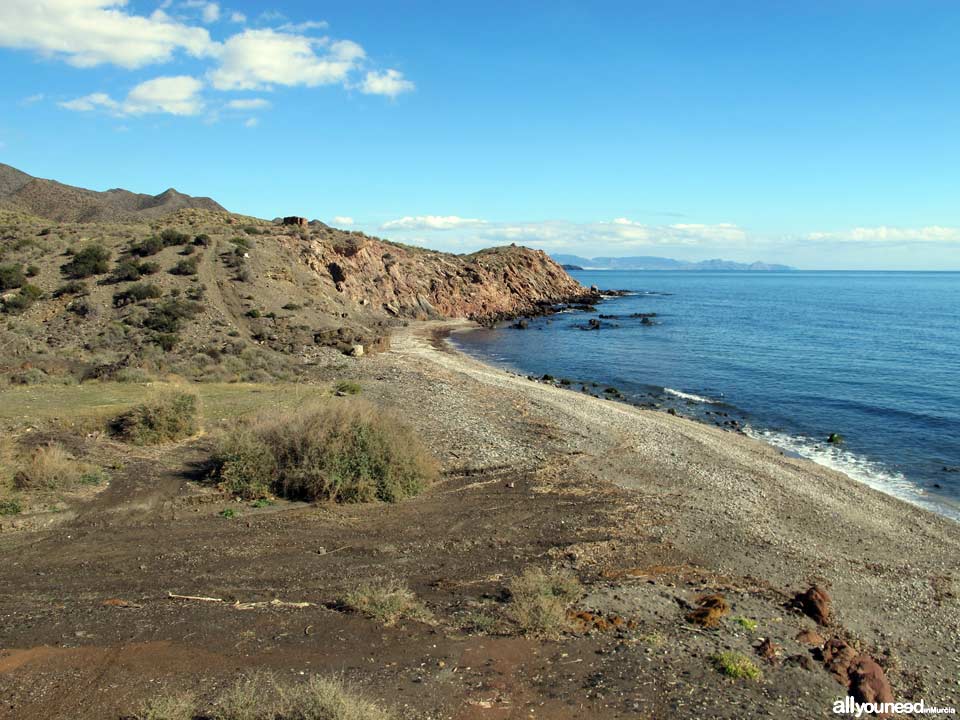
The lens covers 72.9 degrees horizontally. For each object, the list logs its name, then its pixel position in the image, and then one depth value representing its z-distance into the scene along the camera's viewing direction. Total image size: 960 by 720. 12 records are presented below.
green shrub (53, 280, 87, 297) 34.47
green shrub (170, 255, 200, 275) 38.84
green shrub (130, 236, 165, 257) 40.50
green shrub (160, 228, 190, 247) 43.28
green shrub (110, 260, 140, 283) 36.56
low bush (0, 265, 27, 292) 34.25
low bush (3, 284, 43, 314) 32.44
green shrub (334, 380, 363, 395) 23.48
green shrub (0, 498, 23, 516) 12.66
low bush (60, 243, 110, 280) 36.47
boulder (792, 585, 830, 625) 10.41
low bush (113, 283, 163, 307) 34.47
